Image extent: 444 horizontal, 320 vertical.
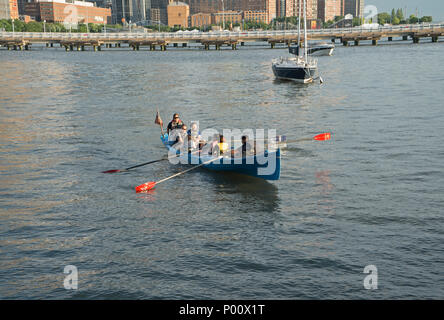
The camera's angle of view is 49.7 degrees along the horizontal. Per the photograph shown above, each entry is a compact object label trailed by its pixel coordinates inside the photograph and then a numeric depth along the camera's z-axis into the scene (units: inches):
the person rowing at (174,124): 977.5
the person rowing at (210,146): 841.5
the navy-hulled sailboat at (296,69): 2167.8
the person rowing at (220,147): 831.1
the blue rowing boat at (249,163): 737.6
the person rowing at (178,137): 917.9
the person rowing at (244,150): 781.9
